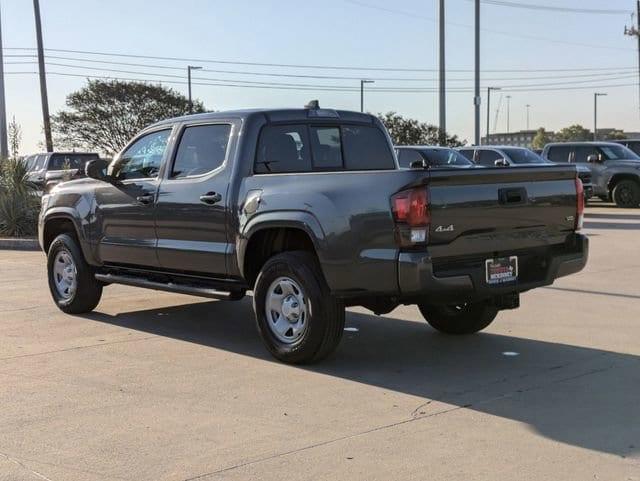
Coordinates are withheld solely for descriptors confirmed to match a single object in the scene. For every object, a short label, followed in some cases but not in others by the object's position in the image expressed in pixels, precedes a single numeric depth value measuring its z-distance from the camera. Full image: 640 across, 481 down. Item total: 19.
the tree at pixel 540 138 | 123.11
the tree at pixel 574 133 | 120.43
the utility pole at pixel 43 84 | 28.98
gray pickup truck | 5.29
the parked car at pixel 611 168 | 22.91
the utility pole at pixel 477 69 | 28.00
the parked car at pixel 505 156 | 20.45
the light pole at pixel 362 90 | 66.94
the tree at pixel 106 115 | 51.94
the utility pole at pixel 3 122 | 24.75
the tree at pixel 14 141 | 20.39
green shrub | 16.80
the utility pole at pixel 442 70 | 26.61
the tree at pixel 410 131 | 34.19
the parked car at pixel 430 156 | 17.50
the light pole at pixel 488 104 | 73.22
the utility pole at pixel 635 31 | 46.58
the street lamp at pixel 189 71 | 58.15
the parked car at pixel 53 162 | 23.39
